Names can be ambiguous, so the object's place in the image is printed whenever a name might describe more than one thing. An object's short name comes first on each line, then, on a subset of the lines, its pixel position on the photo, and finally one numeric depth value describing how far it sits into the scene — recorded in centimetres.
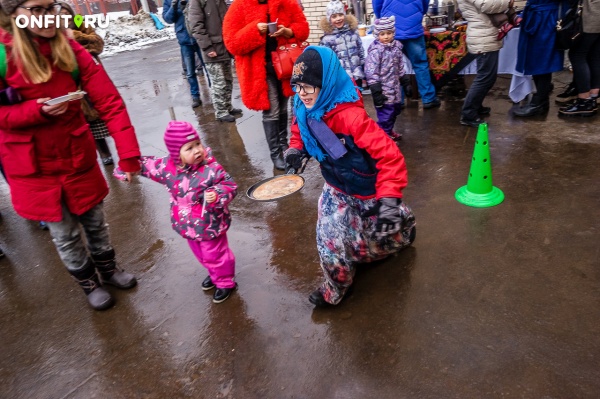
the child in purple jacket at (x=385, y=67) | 511
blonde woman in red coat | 252
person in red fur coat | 448
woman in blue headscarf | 242
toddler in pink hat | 280
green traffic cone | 389
